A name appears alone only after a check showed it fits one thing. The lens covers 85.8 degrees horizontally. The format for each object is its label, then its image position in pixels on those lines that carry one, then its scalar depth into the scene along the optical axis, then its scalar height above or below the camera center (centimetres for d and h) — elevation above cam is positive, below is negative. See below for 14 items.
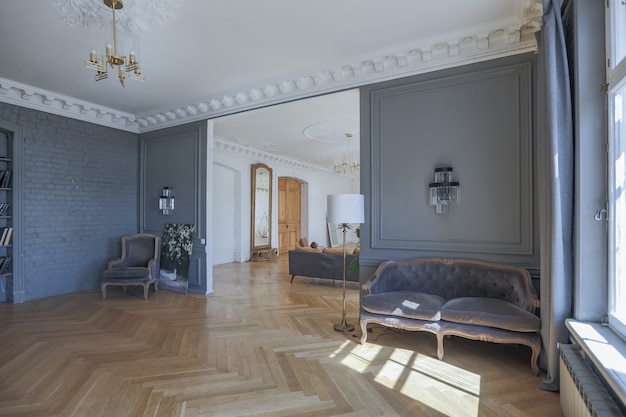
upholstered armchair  509 -91
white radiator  155 -91
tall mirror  907 -9
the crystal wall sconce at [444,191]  352 +19
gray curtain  232 +20
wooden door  1060 -13
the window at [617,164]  199 +27
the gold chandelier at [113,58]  275 +126
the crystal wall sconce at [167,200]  579 +16
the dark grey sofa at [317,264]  586 -99
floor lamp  353 +0
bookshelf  468 +1
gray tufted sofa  277 -85
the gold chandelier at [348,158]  741 +154
